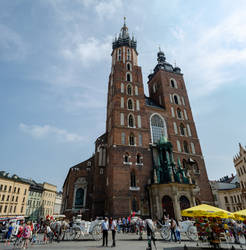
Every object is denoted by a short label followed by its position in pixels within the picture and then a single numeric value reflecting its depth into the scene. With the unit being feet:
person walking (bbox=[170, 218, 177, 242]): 40.83
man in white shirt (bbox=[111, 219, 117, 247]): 35.89
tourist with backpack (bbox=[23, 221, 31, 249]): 33.40
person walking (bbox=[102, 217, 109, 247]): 35.43
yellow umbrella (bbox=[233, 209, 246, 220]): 38.04
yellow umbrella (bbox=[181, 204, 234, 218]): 33.37
